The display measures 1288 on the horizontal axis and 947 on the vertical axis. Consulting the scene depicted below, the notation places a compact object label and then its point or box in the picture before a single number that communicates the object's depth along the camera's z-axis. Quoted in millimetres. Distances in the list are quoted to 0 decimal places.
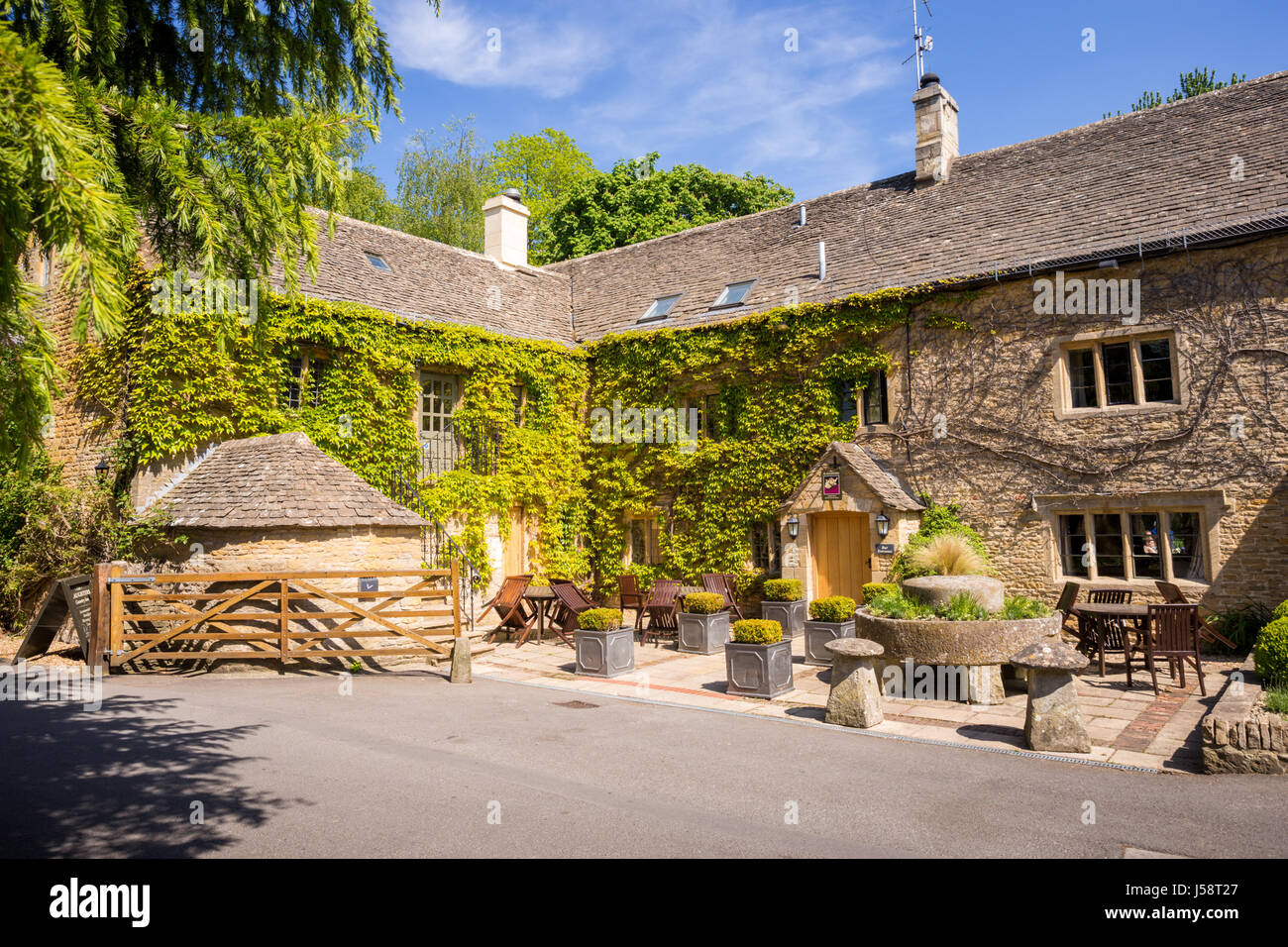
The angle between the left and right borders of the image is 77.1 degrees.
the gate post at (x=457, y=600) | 11859
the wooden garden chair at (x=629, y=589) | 15812
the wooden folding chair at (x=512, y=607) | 14578
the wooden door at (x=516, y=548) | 17984
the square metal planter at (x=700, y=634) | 13422
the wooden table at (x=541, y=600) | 14695
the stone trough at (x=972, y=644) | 8844
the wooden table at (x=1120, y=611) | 9648
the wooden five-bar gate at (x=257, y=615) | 11195
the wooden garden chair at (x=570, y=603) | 14234
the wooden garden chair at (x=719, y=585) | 15727
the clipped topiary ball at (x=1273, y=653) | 7443
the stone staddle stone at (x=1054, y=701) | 7090
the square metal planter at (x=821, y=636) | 11938
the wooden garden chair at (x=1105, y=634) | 10125
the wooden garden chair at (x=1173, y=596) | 10930
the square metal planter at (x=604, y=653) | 11406
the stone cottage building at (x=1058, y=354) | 12555
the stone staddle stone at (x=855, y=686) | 8227
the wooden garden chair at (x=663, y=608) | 14719
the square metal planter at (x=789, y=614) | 14406
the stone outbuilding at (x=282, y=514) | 12031
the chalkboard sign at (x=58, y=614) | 11664
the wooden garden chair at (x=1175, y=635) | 9172
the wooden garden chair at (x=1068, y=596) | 11742
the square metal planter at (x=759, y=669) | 9844
